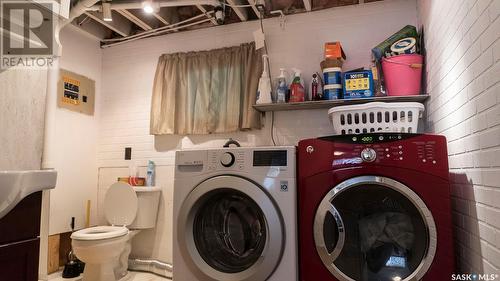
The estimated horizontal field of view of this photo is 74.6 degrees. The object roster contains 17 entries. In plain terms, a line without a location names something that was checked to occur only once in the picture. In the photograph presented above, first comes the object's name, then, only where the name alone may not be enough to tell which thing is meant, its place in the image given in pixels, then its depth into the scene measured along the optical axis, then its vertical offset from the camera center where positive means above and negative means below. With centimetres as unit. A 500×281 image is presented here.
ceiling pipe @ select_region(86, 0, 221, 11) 265 +131
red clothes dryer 151 -22
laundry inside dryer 156 -34
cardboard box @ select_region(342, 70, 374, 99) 236 +57
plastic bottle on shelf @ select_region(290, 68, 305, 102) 259 +59
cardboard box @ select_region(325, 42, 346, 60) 249 +86
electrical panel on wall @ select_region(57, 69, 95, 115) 310 +71
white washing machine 170 -28
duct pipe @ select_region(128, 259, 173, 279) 294 -94
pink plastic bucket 227 +64
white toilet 247 -54
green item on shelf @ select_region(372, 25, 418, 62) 231 +89
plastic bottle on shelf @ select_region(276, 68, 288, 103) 263 +62
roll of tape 245 +54
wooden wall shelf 231 +47
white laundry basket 193 +29
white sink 97 -6
